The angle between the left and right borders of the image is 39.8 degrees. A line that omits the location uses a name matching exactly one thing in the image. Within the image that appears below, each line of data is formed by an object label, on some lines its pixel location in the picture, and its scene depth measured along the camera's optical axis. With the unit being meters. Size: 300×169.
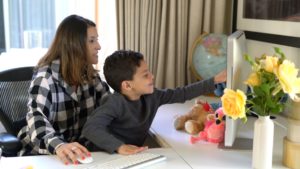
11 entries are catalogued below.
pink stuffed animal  1.55
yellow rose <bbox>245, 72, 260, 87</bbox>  1.21
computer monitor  1.29
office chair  1.89
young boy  1.57
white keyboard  1.29
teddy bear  1.67
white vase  1.25
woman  1.64
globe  2.19
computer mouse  1.34
